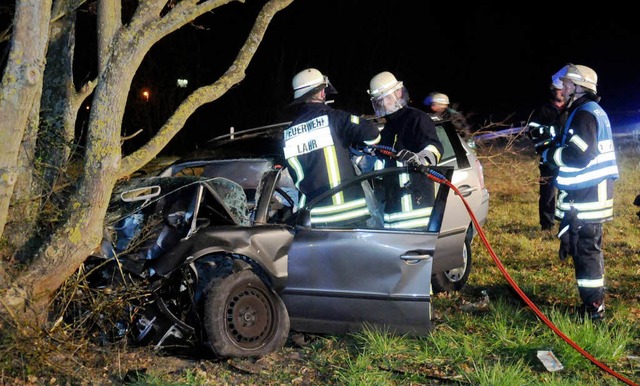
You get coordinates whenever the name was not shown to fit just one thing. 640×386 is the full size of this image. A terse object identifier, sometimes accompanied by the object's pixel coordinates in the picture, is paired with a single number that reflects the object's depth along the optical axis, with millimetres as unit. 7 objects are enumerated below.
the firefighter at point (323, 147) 5070
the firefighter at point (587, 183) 5219
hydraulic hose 4109
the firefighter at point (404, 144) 5297
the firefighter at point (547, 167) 8073
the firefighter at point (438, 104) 8288
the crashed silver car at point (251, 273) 4547
